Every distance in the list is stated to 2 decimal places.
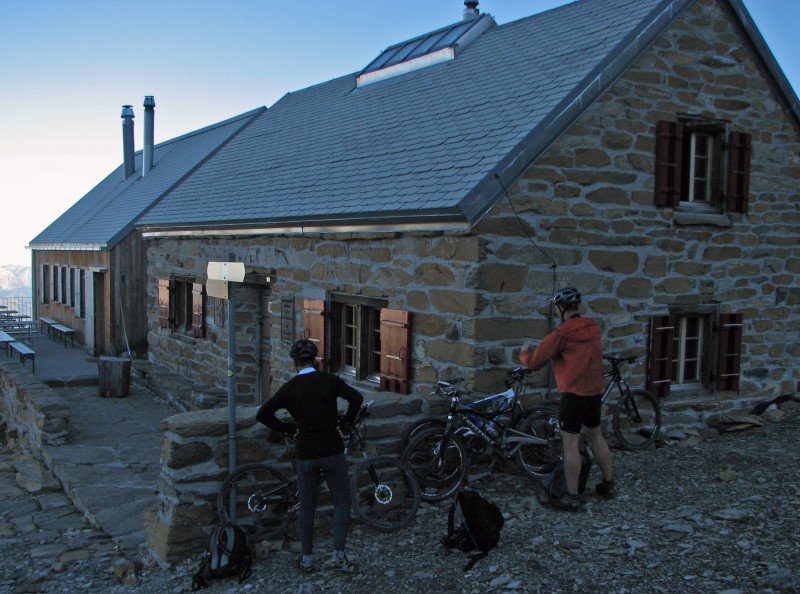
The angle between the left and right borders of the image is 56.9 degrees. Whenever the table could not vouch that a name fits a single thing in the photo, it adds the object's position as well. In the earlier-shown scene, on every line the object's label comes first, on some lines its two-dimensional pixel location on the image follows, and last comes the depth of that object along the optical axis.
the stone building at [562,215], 7.46
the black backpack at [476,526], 5.34
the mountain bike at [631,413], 7.86
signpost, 5.51
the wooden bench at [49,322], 21.90
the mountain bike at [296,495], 5.65
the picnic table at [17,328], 19.55
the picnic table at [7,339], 16.06
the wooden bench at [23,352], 14.98
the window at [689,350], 8.99
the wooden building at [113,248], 16.97
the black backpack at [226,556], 5.20
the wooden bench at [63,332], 20.20
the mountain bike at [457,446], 6.46
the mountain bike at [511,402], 6.88
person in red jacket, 5.84
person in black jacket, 4.99
